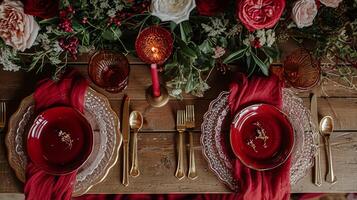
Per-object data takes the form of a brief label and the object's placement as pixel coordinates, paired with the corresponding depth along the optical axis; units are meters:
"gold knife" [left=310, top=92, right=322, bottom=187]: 1.34
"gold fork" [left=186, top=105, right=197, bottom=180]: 1.34
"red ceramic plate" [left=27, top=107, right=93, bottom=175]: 1.33
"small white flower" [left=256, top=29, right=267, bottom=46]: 1.26
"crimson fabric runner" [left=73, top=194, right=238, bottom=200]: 1.58
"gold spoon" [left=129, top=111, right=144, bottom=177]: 1.34
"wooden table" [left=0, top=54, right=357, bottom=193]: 1.34
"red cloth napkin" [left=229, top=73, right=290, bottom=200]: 1.31
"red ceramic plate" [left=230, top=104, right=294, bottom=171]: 1.34
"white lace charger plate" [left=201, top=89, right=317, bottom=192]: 1.33
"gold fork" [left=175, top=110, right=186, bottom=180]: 1.34
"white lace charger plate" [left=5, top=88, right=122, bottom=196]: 1.32
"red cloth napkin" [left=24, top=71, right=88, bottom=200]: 1.30
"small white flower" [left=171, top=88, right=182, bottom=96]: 1.35
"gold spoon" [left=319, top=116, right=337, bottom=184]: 1.35
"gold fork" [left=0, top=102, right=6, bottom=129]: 1.36
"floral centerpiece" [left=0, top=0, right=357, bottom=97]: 1.21
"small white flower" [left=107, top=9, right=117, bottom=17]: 1.27
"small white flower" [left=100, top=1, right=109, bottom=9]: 1.26
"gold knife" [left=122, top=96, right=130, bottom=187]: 1.33
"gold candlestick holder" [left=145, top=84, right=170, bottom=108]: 1.38
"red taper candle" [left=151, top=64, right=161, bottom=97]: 1.25
